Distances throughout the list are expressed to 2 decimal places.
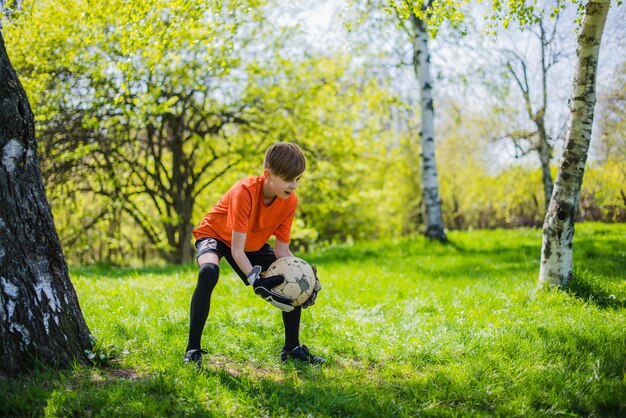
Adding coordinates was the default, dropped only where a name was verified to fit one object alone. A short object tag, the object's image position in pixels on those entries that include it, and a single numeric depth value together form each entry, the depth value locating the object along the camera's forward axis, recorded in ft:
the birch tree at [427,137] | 36.17
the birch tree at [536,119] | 38.79
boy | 12.41
